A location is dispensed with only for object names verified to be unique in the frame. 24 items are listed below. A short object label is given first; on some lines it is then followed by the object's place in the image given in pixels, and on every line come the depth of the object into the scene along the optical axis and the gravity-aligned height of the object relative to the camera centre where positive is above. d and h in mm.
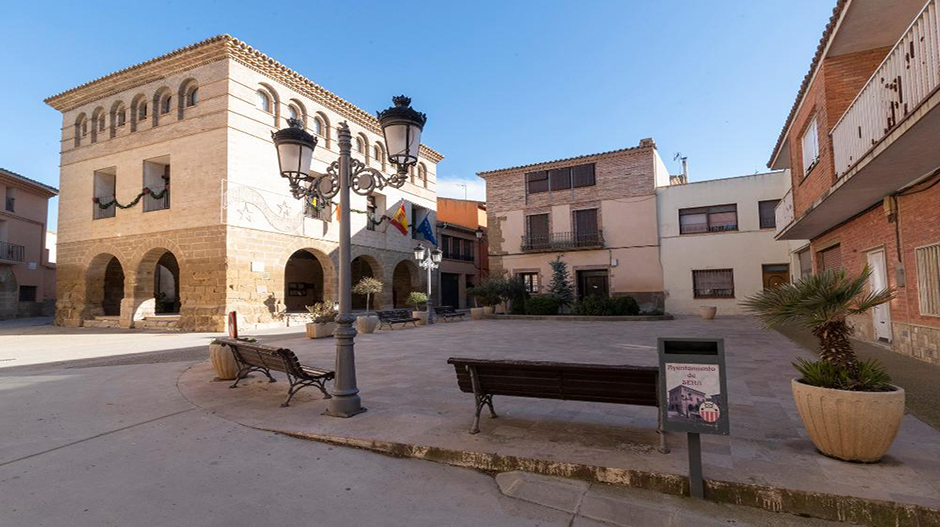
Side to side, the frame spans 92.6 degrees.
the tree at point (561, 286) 20203 +344
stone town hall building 15656 +4169
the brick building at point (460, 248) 28339 +3154
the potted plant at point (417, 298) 19297 -105
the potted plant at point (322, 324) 12500 -761
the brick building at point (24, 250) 23234 +2823
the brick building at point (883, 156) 5078 +1703
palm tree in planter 2869 -629
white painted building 18422 +2095
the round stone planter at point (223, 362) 6445 -914
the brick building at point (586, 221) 20672 +3577
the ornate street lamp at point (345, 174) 4531 +1461
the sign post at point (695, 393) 2674 -621
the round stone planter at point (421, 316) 17117 -785
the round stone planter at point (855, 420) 2846 -852
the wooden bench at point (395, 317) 15308 -753
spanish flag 20047 +3434
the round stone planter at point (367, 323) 14266 -844
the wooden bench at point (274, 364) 4914 -787
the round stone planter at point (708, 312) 16766 -778
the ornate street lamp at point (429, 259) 16703 +1411
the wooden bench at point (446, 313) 18531 -726
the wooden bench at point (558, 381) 3324 -698
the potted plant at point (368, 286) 19062 +446
